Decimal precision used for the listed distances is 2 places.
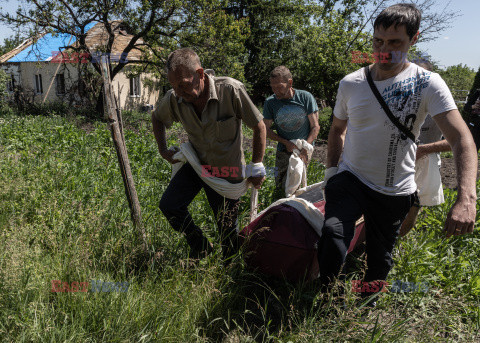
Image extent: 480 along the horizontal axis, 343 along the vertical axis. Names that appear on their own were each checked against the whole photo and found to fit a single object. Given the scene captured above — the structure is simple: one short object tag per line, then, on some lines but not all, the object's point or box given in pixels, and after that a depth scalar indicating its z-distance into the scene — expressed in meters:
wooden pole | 2.98
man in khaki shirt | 3.05
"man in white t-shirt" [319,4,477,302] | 2.25
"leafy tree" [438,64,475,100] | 37.06
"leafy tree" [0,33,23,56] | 60.39
